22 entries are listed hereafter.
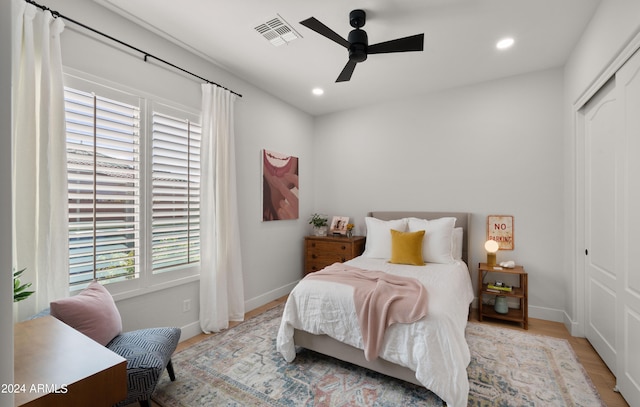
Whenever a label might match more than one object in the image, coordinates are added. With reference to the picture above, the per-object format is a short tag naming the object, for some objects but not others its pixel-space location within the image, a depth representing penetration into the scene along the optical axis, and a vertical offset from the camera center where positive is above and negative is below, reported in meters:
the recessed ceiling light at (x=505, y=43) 2.63 +1.53
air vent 2.39 +1.53
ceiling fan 2.14 +1.28
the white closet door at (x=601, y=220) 2.14 -0.13
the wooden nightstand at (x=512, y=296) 2.98 -0.97
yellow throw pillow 3.07 -0.48
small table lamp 3.25 -0.51
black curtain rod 1.87 +1.31
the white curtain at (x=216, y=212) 2.89 -0.07
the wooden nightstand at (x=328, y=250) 3.92 -0.64
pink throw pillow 1.60 -0.64
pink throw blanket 1.90 -0.69
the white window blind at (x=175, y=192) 2.57 +0.13
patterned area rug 1.88 -1.29
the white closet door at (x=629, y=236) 1.72 -0.20
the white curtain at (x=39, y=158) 1.71 +0.30
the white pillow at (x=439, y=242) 3.14 -0.41
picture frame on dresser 4.32 -0.31
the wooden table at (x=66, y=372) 0.85 -0.56
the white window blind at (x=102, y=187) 2.04 +0.14
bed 1.74 -0.89
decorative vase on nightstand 3.14 -1.12
